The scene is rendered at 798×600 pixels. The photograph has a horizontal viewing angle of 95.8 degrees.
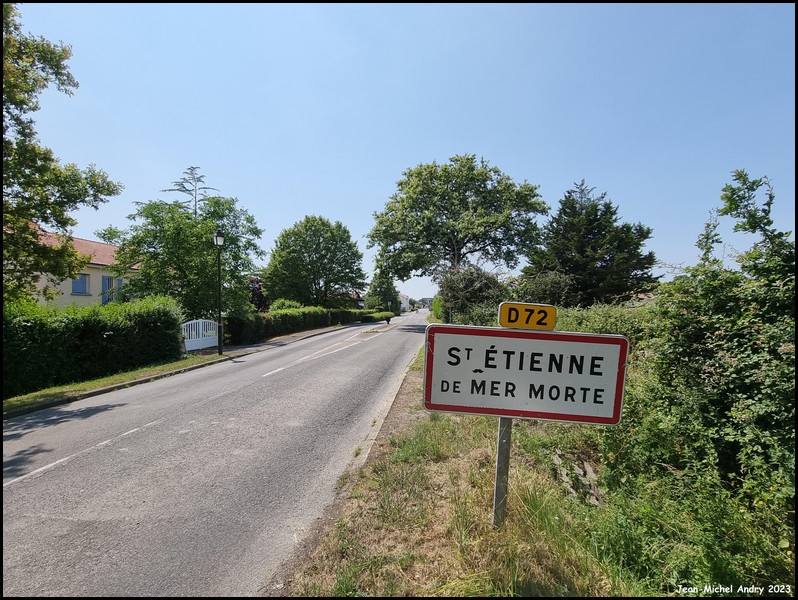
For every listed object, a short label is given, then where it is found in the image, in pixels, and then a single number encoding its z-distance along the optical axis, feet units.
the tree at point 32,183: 26.40
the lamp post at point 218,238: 51.71
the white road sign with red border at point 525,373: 7.63
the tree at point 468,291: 53.08
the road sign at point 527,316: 7.79
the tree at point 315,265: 154.40
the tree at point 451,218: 97.55
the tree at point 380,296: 236.84
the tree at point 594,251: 80.28
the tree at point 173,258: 61.87
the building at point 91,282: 83.46
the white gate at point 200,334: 58.95
